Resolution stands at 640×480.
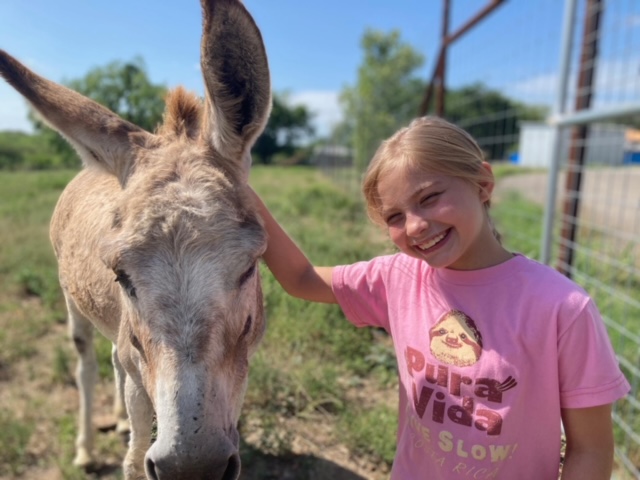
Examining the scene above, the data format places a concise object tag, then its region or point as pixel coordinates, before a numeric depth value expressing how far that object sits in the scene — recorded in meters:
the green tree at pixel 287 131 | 52.59
